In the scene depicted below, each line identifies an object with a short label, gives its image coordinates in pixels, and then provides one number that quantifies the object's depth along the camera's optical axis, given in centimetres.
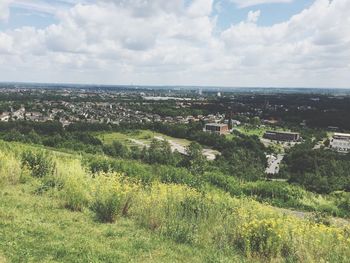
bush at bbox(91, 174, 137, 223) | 839
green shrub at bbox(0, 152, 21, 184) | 1133
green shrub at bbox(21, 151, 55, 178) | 1291
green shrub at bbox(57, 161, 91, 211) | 923
